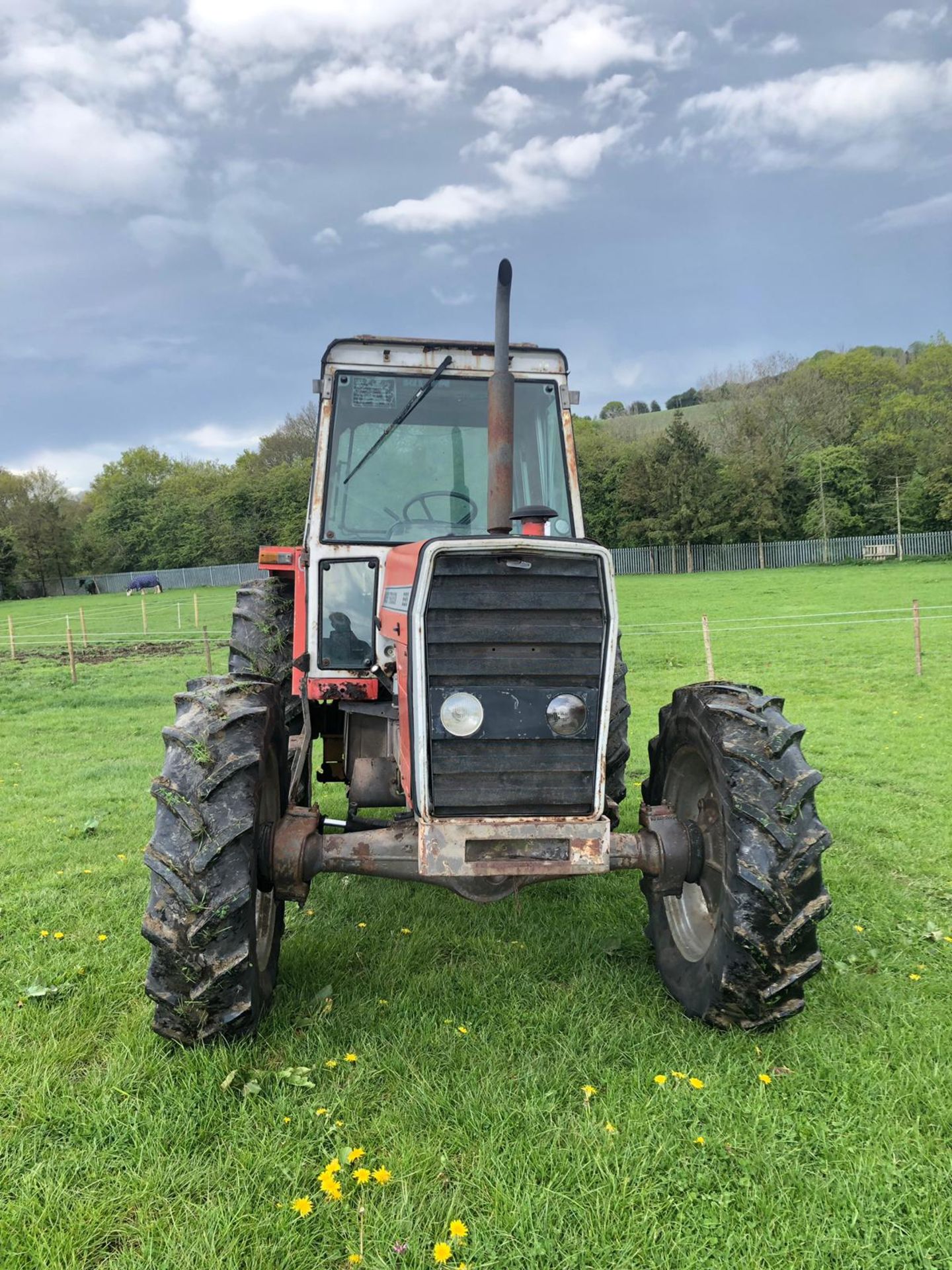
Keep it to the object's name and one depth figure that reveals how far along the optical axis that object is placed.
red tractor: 2.86
